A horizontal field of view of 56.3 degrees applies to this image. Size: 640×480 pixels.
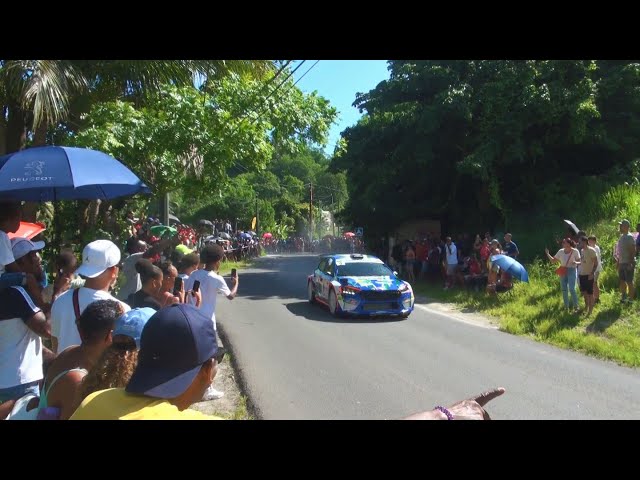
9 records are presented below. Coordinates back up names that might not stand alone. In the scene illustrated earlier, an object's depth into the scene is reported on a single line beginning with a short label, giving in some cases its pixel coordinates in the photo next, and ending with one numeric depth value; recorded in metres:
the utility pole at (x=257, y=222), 50.17
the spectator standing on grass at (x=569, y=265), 12.25
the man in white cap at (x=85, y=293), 4.13
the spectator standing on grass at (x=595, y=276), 12.10
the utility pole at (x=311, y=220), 60.49
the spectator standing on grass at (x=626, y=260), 12.16
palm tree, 8.43
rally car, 12.95
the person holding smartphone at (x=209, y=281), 6.83
